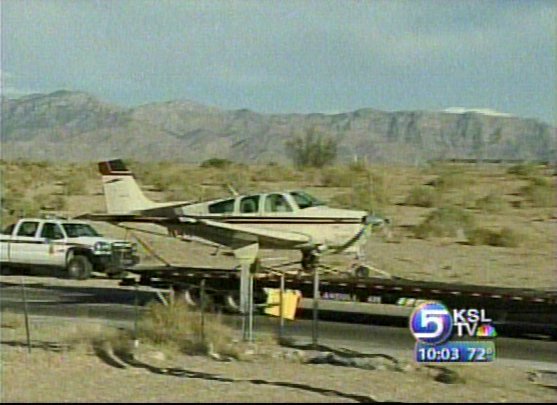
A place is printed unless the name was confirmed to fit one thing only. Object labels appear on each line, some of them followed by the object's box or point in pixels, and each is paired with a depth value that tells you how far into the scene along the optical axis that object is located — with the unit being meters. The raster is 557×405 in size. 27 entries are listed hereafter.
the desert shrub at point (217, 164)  93.81
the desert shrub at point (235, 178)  69.40
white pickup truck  34.25
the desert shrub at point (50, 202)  58.09
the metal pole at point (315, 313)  17.94
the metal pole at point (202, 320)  16.94
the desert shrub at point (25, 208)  52.23
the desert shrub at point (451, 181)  63.91
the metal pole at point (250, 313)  18.15
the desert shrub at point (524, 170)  70.71
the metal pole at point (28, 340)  15.94
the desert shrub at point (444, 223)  45.28
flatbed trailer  20.92
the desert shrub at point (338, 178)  67.94
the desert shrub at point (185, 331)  16.34
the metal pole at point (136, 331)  16.52
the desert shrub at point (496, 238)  42.03
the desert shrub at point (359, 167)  73.51
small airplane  28.86
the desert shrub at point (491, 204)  54.17
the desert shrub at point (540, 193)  55.02
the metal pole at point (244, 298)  19.75
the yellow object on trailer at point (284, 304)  20.25
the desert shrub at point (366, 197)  54.00
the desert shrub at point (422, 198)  56.49
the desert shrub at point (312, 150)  88.62
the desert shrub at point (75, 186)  66.06
